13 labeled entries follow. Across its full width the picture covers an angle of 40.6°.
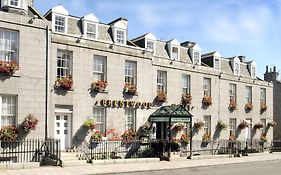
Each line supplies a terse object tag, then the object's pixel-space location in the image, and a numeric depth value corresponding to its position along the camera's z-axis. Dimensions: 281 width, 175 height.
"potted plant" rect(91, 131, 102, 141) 23.89
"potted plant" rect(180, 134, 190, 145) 29.58
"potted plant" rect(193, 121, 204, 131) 31.23
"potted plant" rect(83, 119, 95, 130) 23.56
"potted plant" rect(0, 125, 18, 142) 19.58
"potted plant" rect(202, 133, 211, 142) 31.75
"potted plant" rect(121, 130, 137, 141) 25.83
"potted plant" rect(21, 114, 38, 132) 20.42
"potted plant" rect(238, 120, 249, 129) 35.78
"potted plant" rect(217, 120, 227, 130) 33.31
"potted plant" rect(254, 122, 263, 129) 37.62
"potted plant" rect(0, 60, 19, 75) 20.02
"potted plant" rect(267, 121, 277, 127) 39.41
